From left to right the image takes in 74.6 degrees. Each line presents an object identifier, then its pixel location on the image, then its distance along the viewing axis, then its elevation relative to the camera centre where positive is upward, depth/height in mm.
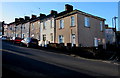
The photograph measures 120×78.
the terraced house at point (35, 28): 21456 +3141
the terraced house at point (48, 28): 18147 +2763
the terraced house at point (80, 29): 14732 +2020
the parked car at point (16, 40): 20272 -278
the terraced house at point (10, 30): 33192 +4158
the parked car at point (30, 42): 14732 -598
